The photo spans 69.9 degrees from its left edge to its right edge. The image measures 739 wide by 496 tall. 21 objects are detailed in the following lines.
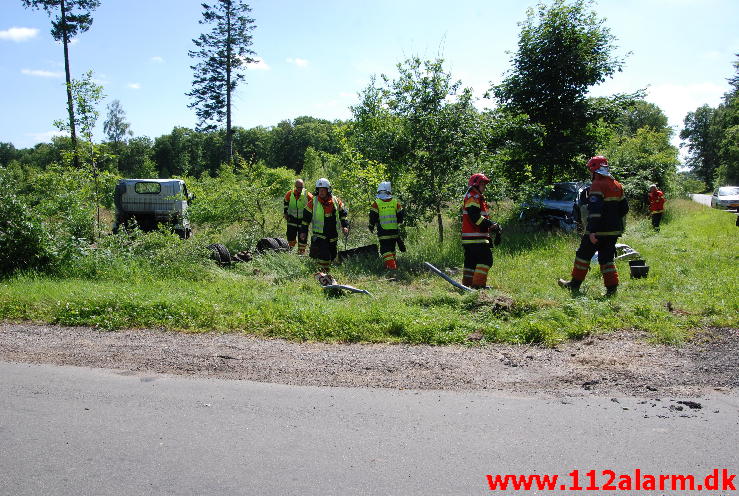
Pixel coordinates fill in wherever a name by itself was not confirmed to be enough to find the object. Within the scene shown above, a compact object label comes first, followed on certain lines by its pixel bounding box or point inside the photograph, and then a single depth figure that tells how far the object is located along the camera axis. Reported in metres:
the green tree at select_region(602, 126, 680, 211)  17.51
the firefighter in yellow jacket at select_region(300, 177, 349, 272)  9.94
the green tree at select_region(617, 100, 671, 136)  69.38
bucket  8.55
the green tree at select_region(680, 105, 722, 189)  77.38
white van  15.70
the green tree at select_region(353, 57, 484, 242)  11.67
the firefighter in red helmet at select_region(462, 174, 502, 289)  8.18
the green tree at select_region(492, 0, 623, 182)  14.95
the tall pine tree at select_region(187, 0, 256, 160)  33.03
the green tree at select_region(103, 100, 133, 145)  65.06
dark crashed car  14.54
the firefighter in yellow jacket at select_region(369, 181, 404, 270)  10.11
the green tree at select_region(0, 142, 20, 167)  89.22
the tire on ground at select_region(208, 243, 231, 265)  10.17
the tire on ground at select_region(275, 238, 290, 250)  11.94
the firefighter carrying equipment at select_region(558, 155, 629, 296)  7.70
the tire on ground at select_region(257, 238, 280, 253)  11.76
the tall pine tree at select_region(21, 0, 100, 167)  26.22
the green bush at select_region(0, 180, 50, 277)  8.77
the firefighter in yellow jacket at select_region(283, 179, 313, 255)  12.20
